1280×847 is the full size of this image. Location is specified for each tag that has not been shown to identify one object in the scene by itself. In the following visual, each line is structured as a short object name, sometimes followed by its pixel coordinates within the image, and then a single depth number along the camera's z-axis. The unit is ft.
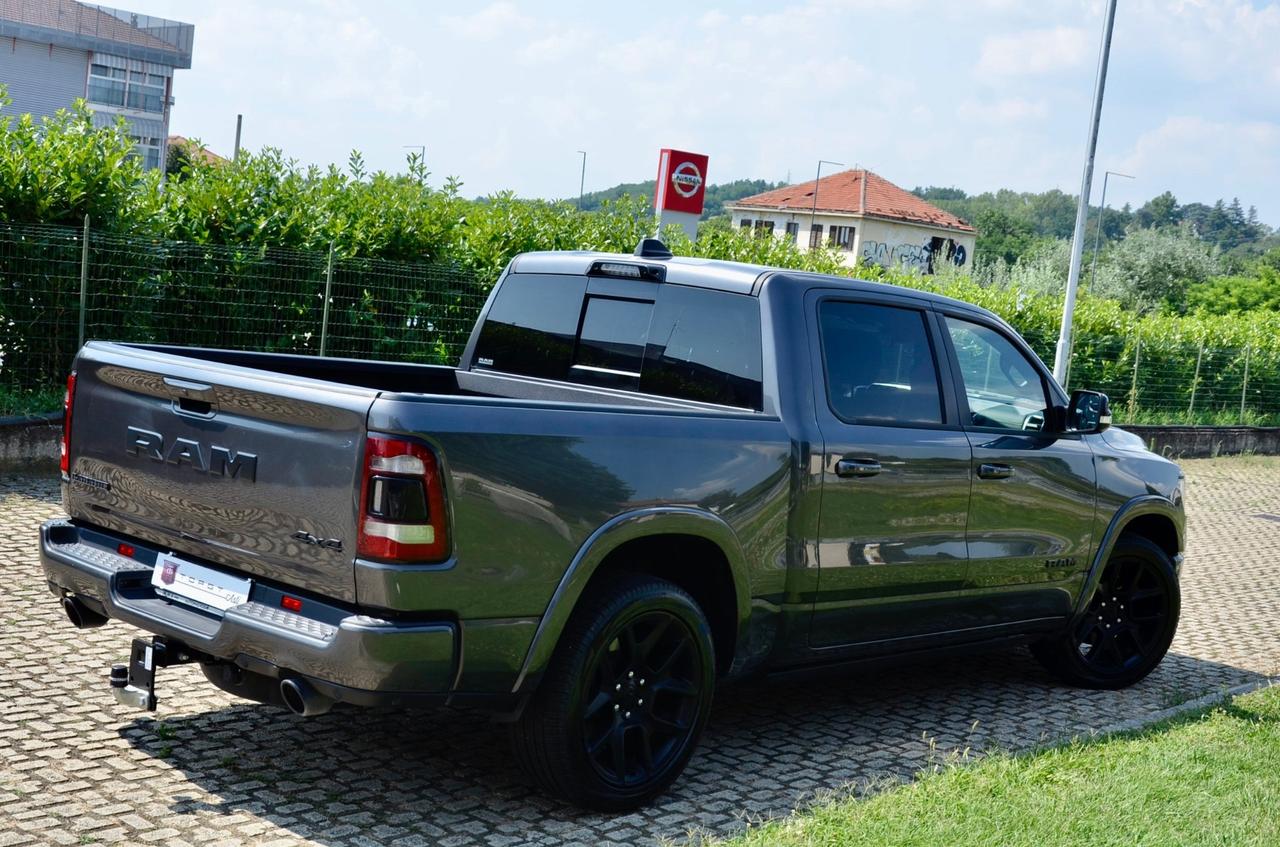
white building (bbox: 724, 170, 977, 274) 336.08
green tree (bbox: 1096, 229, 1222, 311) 231.09
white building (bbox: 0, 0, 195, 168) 196.03
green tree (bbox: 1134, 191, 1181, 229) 591.78
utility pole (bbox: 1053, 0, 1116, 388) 63.93
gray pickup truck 13.20
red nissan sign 39.27
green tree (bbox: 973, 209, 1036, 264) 429.79
